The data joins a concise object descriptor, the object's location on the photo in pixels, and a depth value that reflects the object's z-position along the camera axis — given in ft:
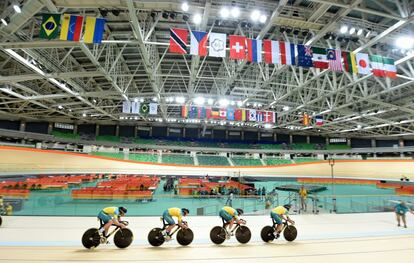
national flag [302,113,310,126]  76.08
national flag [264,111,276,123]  69.32
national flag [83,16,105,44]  28.30
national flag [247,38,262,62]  31.35
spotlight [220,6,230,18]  28.76
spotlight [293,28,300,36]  34.78
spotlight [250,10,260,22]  29.32
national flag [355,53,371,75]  34.12
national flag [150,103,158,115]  64.13
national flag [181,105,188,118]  66.20
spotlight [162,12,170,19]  31.48
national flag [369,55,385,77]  35.09
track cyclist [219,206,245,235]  21.69
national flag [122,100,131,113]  61.62
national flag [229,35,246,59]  30.55
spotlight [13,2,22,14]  26.40
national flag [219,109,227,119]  65.99
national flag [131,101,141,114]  62.51
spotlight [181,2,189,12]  28.23
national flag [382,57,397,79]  35.24
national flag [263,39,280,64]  31.91
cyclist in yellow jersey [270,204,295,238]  22.26
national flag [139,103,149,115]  64.23
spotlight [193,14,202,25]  30.23
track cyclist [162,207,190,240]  20.10
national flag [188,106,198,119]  66.69
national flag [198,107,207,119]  66.64
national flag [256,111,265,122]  68.91
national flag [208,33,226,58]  30.60
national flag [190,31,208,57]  29.76
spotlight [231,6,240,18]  28.30
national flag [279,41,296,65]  32.19
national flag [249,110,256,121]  68.51
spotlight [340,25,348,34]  32.63
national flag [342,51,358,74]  33.86
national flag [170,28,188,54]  29.78
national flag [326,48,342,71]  33.50
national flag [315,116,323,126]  80.80
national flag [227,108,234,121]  66.05
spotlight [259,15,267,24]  29.99
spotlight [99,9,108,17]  30.89
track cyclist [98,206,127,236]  18.83
